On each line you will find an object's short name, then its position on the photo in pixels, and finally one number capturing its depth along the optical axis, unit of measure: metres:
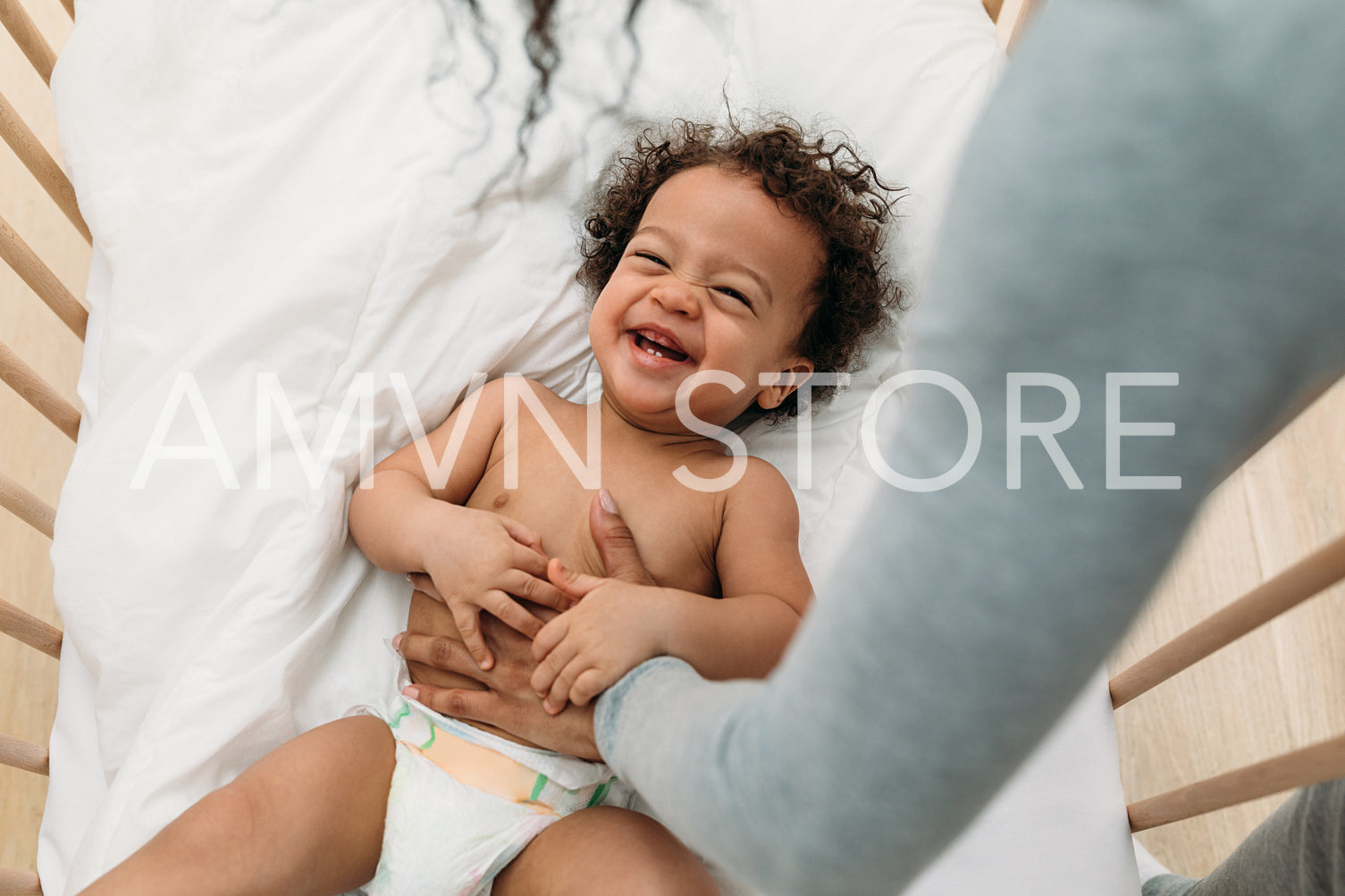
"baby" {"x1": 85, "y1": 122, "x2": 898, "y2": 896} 0.68
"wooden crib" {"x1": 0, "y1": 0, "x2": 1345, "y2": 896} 0.93
